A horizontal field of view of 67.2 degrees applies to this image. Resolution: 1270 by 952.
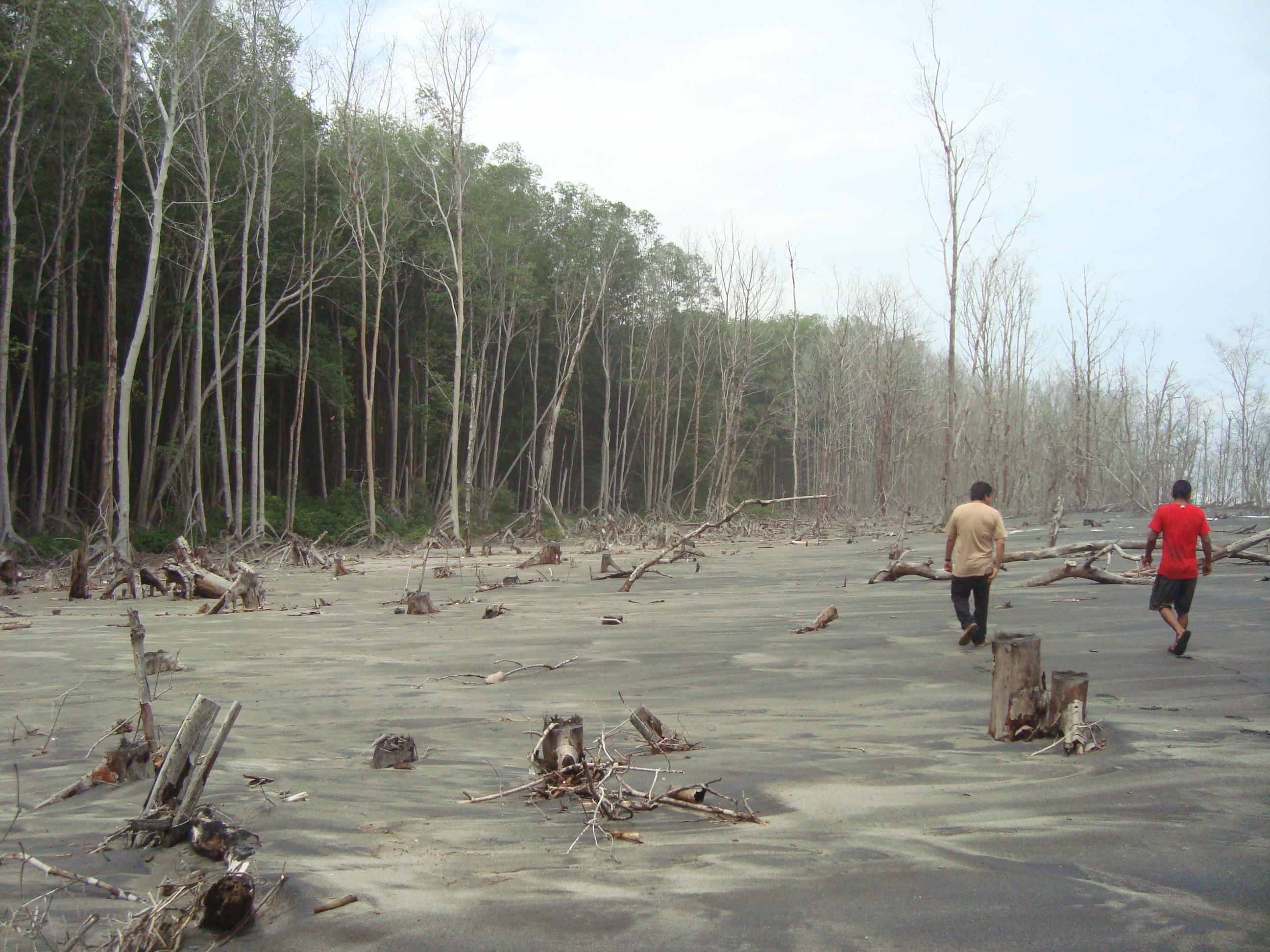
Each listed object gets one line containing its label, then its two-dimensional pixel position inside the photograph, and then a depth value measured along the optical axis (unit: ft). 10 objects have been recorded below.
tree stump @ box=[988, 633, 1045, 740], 16.39
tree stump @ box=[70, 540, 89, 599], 40.22
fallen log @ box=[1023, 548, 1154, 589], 36.06
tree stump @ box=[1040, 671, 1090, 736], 15.79
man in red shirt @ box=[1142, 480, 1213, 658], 24.08
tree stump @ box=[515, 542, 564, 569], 54.34
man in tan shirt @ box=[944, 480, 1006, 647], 26.61
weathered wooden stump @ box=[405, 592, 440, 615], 35.04
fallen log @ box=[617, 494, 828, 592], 37.43
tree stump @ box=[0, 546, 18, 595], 42.73
